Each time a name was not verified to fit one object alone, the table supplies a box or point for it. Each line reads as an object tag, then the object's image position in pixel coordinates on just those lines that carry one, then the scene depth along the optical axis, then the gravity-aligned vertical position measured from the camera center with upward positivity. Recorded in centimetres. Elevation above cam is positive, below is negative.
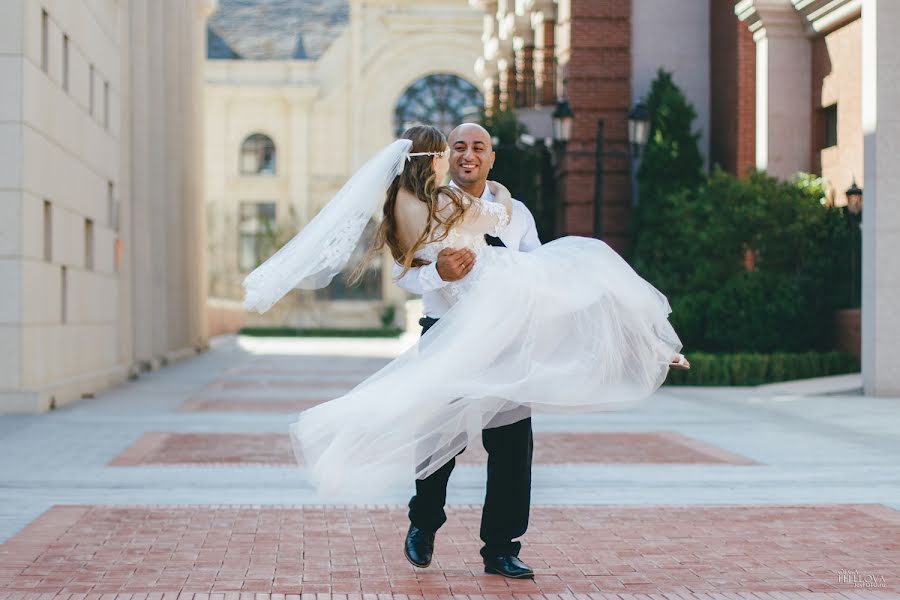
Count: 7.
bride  625 -24
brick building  2766 +435
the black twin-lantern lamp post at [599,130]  2220 +262
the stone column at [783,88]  2442 +362
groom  630 -84
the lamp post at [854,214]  2125 +114
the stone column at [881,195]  1752 +119
